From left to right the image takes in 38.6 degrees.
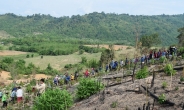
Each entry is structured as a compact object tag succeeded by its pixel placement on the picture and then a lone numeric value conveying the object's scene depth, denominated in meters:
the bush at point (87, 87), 12.06
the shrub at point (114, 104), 9.69
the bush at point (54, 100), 10.38
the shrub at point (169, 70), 11.98
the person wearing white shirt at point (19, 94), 13.05
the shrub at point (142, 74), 12.57
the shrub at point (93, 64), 43.31
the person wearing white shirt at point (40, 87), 12.98
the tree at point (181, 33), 50.77
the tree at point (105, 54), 42.46
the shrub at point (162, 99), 8.98
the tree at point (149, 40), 51.62
